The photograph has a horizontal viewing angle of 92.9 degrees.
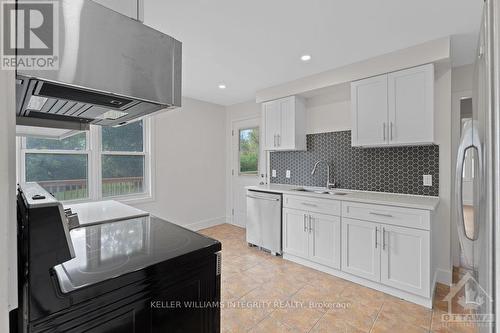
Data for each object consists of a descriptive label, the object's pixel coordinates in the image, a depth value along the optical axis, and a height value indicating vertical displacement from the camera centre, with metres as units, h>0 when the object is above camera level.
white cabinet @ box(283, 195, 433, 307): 2.18 -0.84
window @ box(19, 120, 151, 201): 2.83 +0.03
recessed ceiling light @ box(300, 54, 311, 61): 2.68 +1.23
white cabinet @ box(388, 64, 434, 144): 2.37 +0.61
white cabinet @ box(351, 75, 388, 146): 2.65 +0.62
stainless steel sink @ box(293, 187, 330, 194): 3.29 -0.37
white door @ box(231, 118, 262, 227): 4.60 +0.06
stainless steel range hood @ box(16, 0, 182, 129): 0.62 +0.29
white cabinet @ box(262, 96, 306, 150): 3.54 +0.63
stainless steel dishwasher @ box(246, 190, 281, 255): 3.32 -0.81
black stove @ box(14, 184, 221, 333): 0.72 -0.41
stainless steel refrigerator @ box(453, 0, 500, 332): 0.81 -0.07
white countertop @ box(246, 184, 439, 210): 2.22 -0.36
